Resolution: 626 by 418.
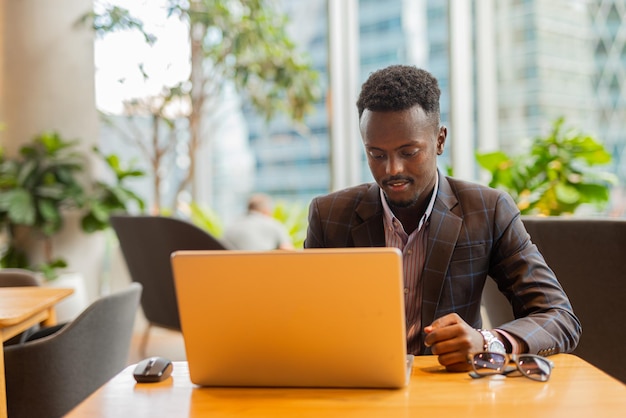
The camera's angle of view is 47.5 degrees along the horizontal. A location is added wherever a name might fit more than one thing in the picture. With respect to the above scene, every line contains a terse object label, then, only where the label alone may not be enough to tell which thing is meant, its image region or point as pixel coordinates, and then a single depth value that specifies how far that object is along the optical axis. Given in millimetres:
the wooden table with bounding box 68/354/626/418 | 1101
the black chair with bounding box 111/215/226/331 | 3696
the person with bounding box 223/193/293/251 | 4875
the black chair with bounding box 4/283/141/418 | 2225
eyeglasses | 1257
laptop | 1113
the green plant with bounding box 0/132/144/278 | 4938
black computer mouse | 1332
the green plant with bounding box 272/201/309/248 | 5883
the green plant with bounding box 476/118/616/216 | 3918
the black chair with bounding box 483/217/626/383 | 2271
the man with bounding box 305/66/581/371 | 1678
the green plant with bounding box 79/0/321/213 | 5477
